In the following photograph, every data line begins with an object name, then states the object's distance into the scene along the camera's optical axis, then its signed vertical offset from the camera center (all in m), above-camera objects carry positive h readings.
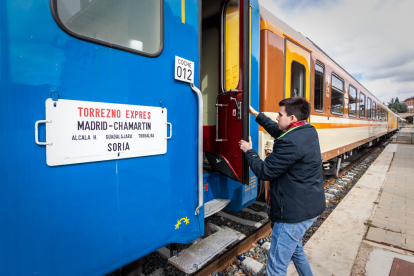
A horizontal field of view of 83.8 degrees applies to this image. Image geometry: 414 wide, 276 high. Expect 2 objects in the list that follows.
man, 1.87 -0.42
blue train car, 1.15 +0.01
